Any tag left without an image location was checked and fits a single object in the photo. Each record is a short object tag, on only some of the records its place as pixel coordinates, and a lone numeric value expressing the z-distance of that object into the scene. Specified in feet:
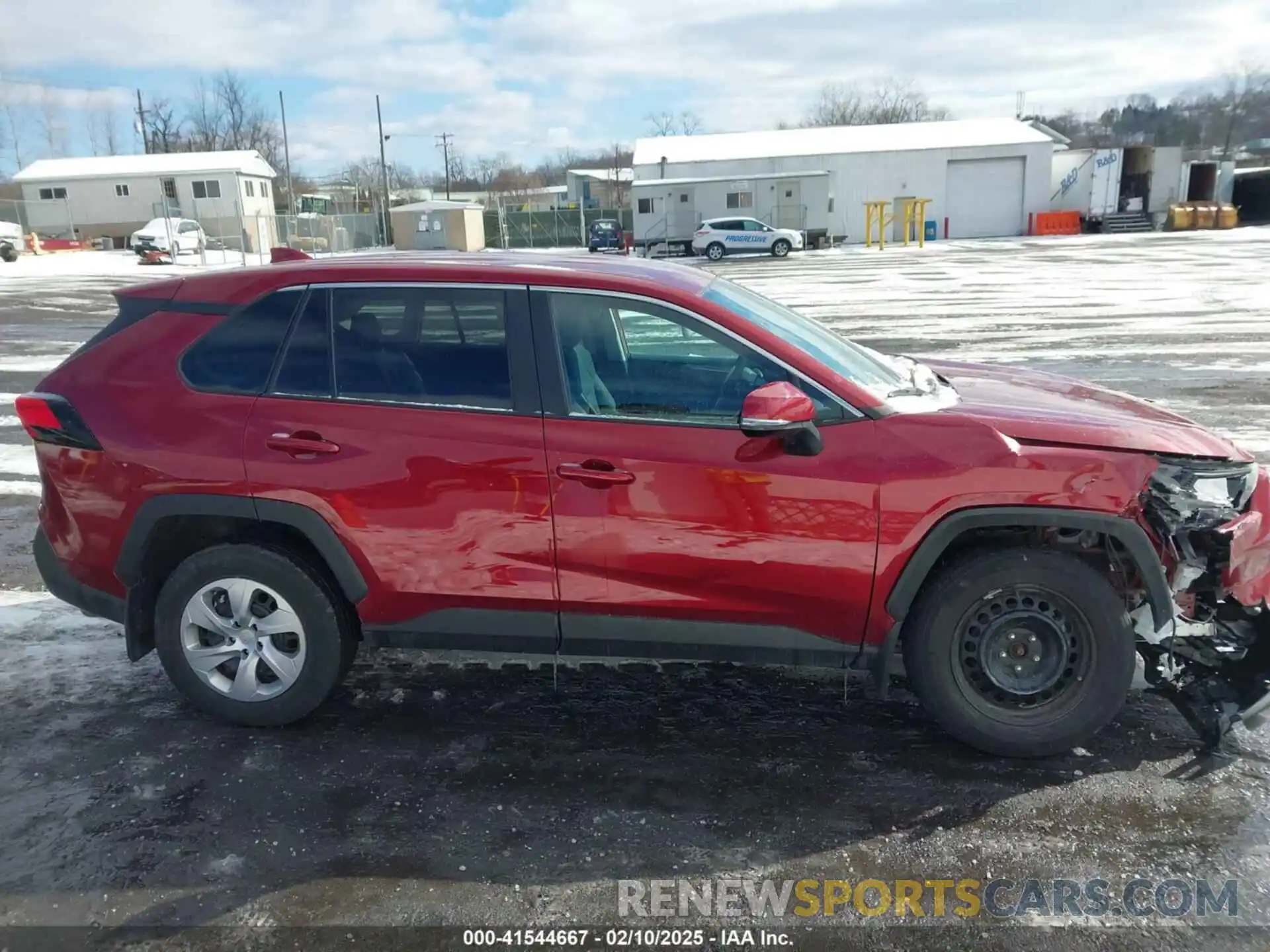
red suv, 10.77
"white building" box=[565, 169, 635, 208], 271.08
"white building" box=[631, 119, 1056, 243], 154.61
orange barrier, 151.64
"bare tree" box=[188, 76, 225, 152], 288.92
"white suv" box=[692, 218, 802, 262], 123.03
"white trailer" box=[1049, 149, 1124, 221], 153.99
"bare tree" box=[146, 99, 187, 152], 279.90
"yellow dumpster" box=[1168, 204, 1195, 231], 145.38
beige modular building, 156.04
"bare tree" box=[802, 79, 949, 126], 313.73
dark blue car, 144.77
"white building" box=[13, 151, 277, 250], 191.83
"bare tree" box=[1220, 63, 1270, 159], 319.88
